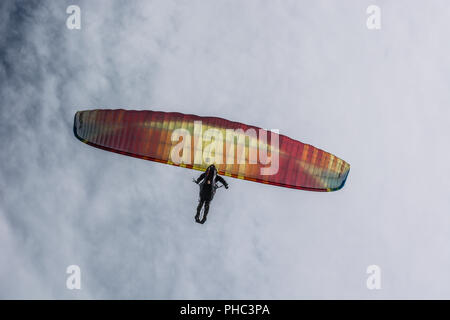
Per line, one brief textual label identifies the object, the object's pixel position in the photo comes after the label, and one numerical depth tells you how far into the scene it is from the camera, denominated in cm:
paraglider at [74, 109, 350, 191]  2566
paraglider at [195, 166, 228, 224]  2564
